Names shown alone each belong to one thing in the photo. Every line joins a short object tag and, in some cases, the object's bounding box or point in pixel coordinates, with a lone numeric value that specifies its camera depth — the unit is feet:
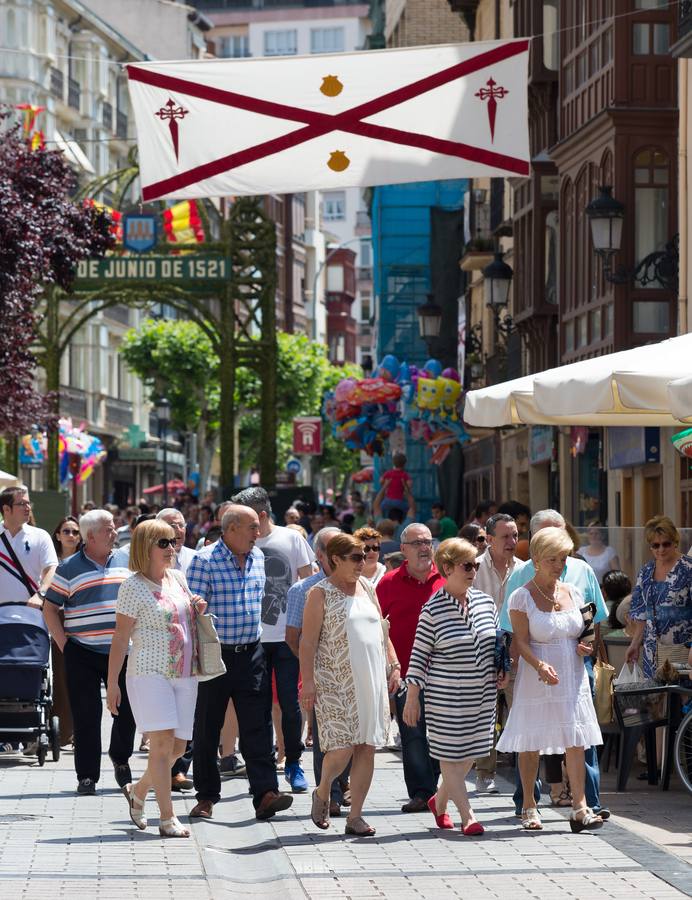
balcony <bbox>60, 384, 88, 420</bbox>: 237.45
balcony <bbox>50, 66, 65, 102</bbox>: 236.84
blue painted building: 188.65
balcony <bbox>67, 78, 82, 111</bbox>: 246.06
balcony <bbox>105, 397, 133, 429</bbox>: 265.34
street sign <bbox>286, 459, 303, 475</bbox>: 271.49
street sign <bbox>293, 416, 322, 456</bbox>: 226.99
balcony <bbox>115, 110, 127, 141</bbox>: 271.49
